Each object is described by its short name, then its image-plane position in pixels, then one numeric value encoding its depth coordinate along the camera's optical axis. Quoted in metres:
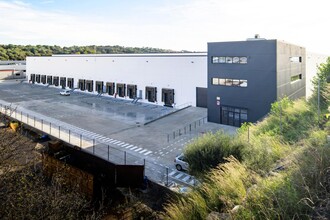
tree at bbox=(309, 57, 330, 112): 18.22
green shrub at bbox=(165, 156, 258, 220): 6.86
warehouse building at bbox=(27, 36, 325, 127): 28.61
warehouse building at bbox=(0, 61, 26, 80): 76.88
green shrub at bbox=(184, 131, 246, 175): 12.85
